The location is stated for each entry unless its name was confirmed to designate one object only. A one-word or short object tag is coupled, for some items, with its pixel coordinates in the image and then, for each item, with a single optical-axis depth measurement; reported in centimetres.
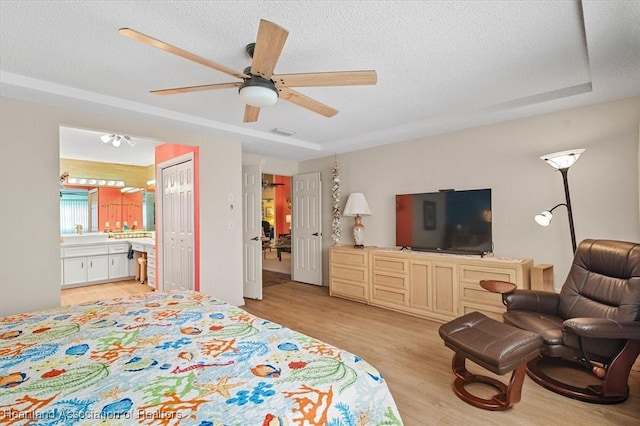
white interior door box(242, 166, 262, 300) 488
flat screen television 369
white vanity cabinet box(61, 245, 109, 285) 536
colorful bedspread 96
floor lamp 270
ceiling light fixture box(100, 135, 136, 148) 441
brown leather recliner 206
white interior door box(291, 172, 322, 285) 571
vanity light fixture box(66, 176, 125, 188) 601
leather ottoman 190
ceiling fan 160
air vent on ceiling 411
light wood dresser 335
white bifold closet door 423
